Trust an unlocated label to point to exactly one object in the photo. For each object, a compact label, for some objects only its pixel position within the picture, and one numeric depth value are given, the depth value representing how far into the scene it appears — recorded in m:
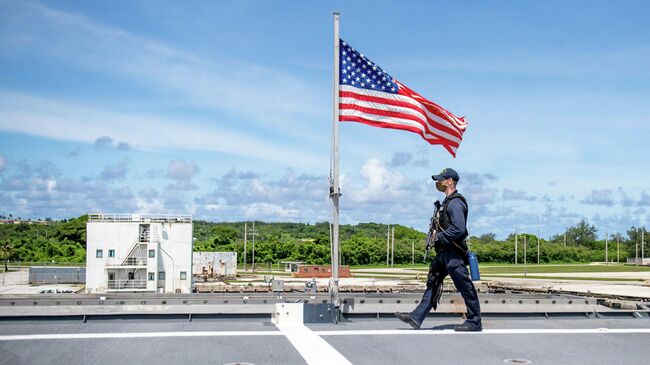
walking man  10.36
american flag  12.70
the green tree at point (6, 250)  114.69
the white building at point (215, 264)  90.25
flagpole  11.57
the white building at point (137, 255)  61.78
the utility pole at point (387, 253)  130.88
